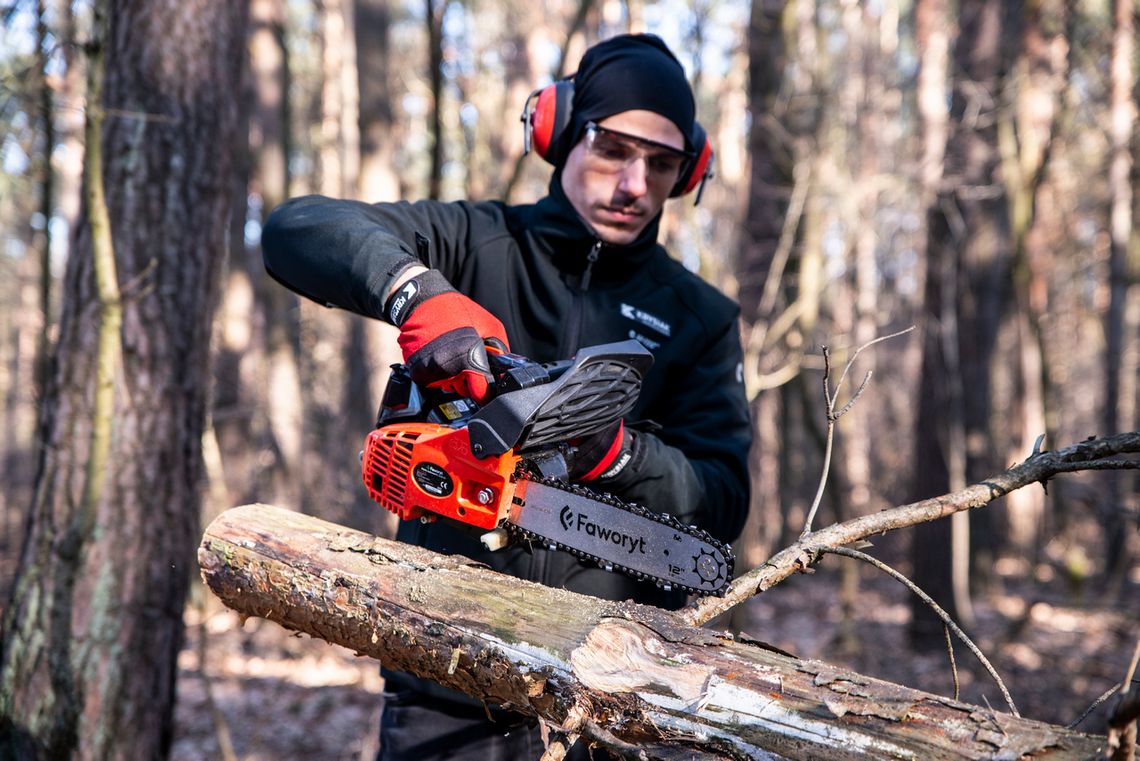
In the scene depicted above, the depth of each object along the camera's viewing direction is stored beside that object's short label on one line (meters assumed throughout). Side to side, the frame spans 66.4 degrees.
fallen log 1.45
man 2.26
